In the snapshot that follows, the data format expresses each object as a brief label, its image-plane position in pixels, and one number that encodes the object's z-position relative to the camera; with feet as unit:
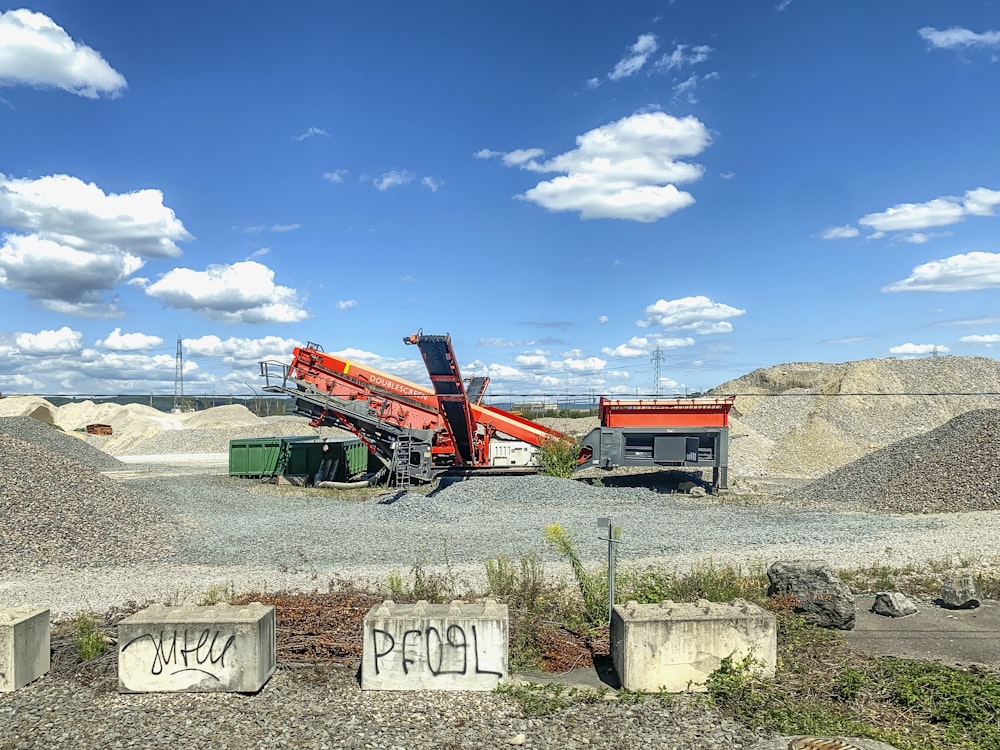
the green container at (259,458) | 74.79
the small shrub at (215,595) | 25.18
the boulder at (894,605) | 25.05
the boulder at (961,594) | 25.95
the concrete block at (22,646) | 18.93
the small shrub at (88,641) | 20.76
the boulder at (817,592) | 23.36
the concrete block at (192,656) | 18.53
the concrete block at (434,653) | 18.56
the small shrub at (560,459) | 67.36
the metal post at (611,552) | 21.31
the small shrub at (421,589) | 25.35
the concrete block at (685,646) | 18.37
